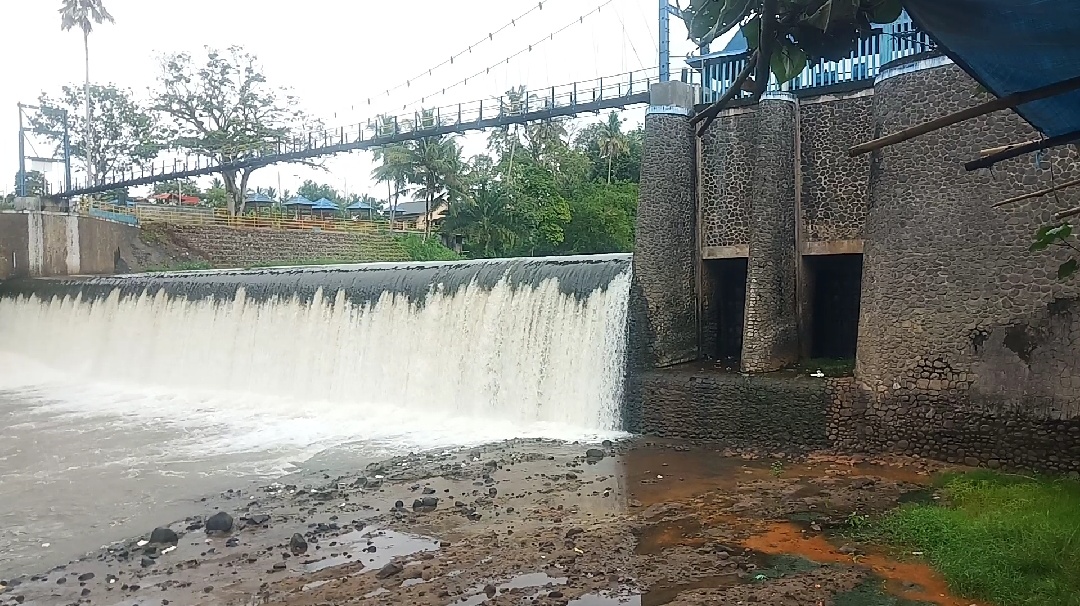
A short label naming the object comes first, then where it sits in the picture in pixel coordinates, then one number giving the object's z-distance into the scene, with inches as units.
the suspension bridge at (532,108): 378.6
